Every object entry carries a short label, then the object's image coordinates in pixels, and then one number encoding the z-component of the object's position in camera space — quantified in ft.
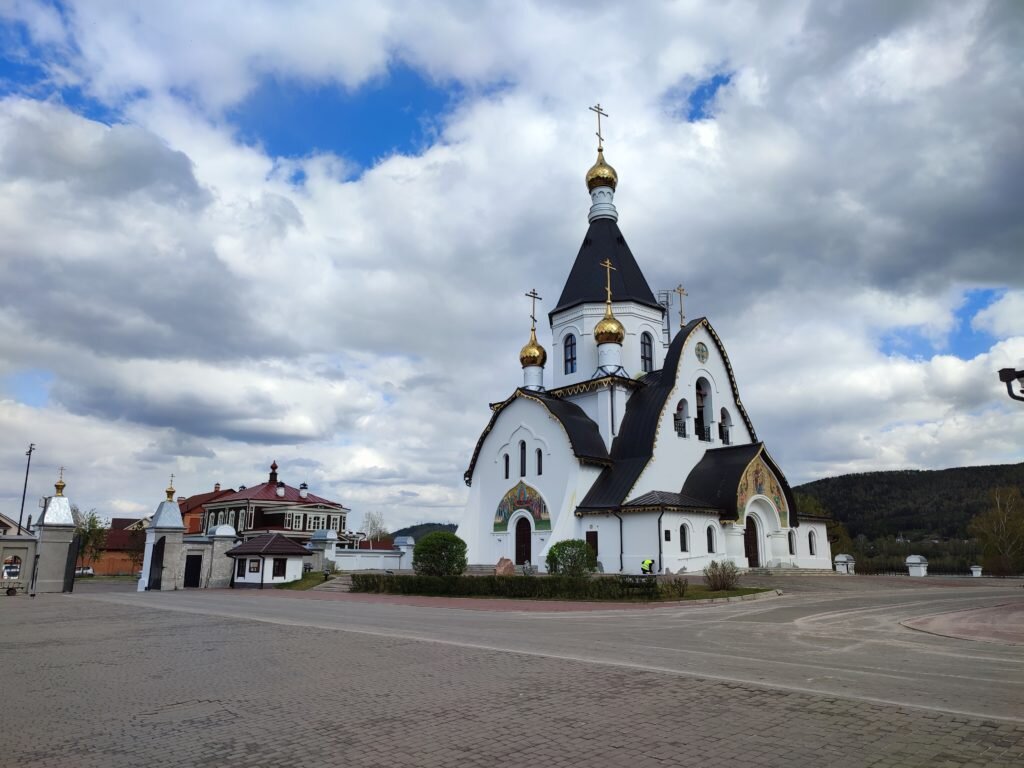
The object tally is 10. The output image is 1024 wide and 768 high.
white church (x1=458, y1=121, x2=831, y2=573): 93.50
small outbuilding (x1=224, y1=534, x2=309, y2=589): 105.70
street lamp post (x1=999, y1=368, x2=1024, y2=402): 39.56
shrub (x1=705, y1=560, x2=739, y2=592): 66.74
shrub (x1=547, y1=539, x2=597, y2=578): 74.84
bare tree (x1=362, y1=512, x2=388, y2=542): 334.03
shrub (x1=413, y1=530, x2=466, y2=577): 80.79
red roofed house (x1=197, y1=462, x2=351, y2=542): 165.94
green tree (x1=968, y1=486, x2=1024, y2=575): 127.13
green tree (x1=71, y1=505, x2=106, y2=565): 169.89
